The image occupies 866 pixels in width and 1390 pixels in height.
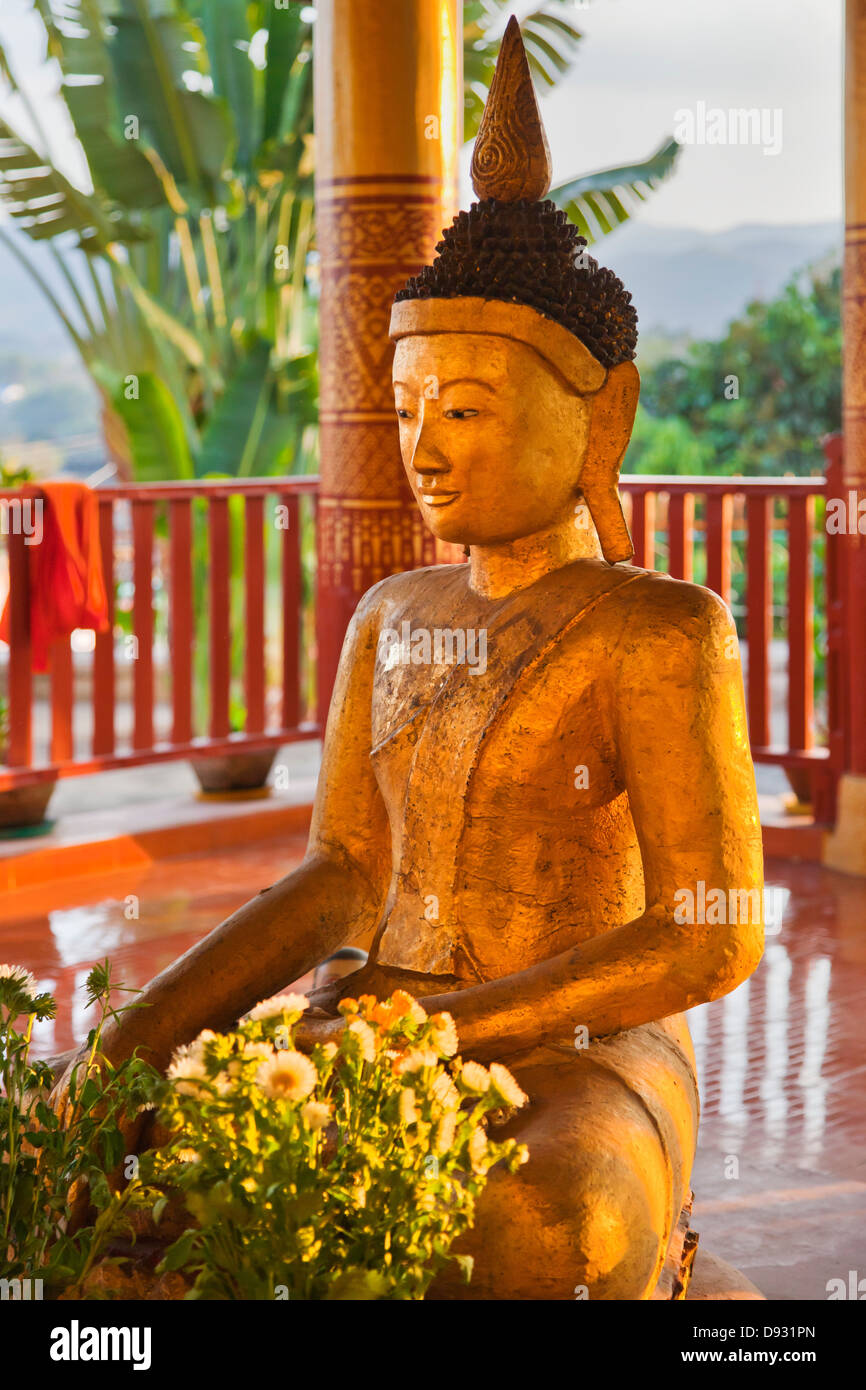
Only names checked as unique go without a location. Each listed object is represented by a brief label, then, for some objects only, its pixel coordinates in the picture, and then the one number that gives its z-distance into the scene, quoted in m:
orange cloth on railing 6.69
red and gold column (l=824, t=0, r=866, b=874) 6.60
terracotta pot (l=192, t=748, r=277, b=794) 7.74
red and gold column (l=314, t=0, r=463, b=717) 5.01
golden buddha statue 2.61
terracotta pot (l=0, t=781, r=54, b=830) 7.05
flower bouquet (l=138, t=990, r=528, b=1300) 2.08
